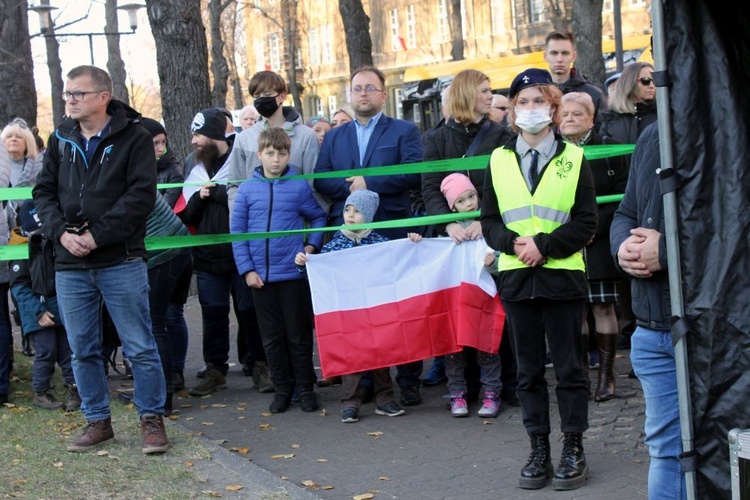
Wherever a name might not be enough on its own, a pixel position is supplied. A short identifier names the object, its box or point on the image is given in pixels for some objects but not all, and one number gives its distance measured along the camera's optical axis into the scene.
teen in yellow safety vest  5.81
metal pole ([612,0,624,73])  19.02
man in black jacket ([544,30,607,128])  9.20
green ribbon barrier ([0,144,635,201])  7.55
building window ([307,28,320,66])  67.44
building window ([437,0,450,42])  56.38
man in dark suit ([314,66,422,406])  8.04
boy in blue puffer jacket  7.84
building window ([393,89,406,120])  58.34
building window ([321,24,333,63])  65.88
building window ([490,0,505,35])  51.84
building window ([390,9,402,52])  59.69
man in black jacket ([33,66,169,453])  6.59
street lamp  23.97
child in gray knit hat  7.63
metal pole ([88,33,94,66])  26.14
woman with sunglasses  8.05
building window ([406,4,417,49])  58.78
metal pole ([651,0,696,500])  3.79
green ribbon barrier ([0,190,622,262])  7.49
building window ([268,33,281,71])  71.59
